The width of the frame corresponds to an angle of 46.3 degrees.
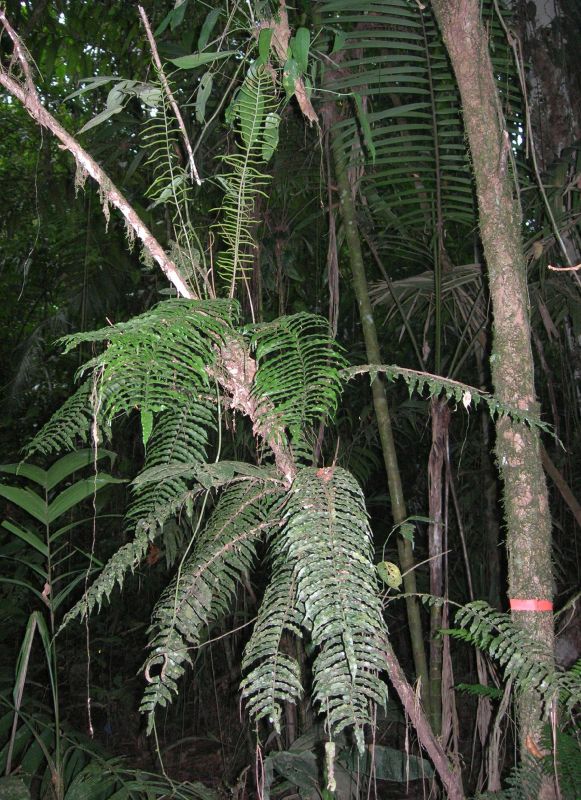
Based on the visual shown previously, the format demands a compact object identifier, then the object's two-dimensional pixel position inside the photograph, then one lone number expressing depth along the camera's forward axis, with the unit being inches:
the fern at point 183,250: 43.9
